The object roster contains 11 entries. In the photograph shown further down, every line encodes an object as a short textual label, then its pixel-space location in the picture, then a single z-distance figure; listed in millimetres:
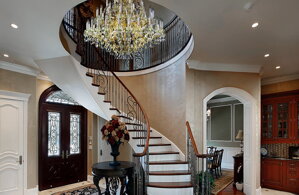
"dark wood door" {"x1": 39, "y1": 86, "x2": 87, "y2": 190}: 6395
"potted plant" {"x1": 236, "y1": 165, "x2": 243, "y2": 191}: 6027
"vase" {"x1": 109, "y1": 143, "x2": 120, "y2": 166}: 3836
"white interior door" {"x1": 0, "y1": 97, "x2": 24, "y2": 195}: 5160
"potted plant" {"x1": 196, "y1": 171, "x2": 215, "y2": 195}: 4265
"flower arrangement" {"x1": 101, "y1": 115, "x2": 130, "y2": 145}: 3795
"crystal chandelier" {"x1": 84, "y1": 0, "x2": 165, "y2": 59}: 3938
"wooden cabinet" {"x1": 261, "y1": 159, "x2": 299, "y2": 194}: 5801
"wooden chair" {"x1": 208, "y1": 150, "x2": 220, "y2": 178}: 7095
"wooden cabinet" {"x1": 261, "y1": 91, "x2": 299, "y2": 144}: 6086
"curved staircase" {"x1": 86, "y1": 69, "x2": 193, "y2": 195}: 4383
